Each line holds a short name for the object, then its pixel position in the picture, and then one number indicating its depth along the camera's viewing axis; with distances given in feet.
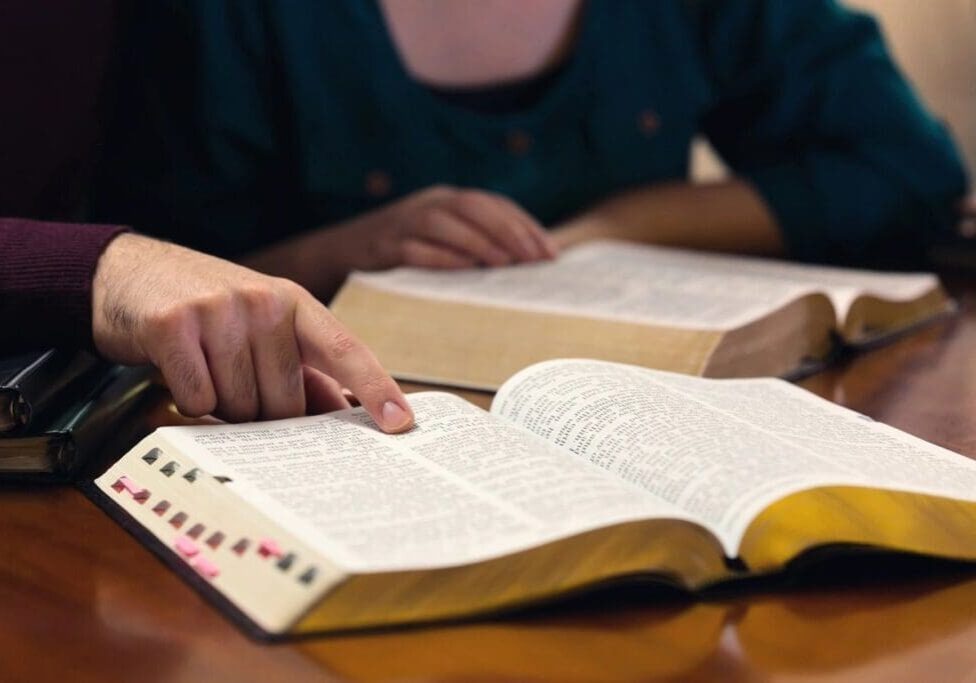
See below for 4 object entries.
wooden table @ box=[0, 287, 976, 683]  1.54
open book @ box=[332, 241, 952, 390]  2.80
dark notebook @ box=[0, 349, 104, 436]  2.11
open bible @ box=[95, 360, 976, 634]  1.62
